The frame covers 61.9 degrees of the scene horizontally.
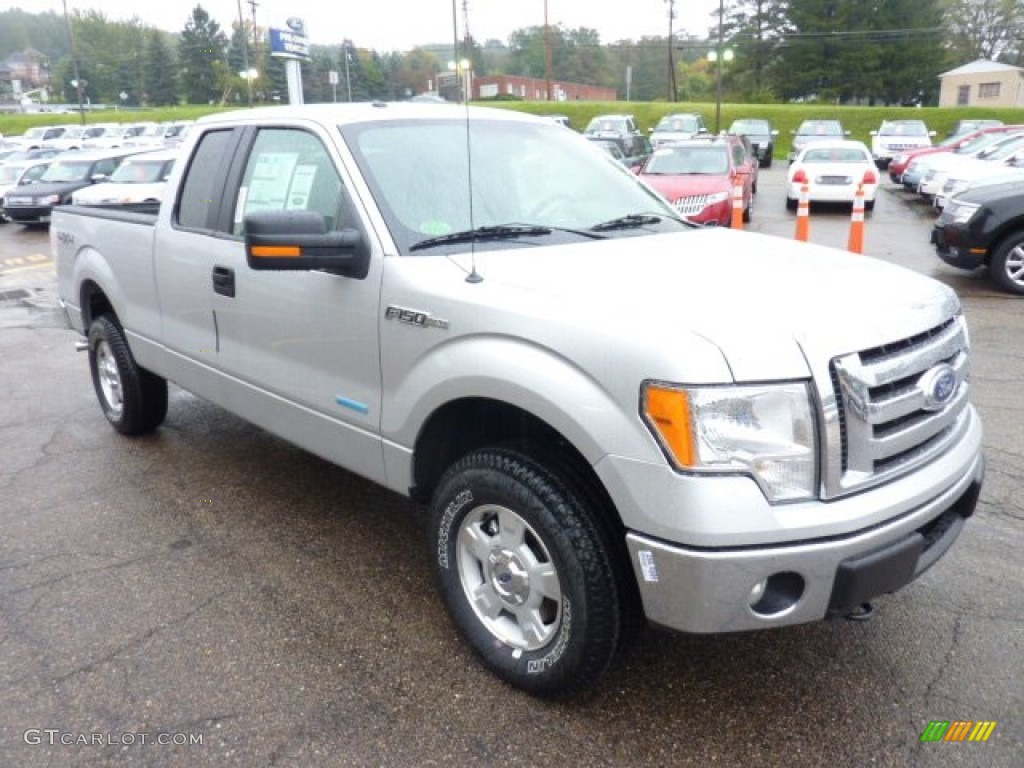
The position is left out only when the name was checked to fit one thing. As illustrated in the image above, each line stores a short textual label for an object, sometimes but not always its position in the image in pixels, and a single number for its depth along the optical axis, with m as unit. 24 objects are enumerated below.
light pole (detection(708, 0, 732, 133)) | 40.06
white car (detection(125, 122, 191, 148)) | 30.42
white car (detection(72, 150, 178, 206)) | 15.64
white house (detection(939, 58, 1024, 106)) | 54.53
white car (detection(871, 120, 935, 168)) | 29.16
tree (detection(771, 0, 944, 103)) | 61.56
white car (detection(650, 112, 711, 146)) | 29.83
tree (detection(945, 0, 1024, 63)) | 71.12
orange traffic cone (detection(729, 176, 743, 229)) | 12.70
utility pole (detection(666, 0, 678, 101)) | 56.98
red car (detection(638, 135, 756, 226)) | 12.55
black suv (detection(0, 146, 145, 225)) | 18.73
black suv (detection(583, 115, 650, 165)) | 21.28
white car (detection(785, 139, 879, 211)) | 17.39
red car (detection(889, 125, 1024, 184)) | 22.19
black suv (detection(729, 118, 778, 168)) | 31.22
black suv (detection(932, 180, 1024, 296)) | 9.06
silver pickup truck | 2.25
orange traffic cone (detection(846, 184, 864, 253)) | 10.10
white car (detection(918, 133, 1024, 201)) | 15.85
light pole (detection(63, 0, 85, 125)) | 52.74
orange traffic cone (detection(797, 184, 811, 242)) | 10.55
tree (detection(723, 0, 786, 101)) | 67.25
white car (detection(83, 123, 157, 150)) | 33.53
